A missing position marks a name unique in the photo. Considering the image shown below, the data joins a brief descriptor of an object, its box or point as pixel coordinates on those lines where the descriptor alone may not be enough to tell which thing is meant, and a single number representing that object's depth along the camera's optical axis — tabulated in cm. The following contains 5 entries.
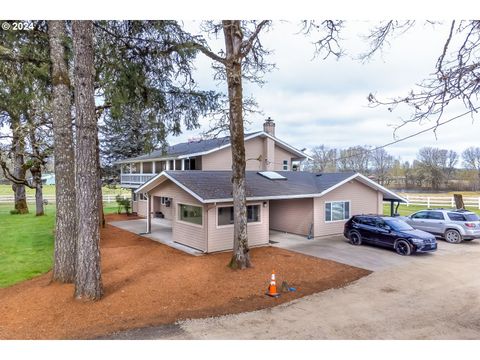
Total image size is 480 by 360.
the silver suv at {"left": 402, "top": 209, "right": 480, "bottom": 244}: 1402
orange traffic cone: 765
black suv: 1179
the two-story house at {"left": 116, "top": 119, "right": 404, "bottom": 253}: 1242
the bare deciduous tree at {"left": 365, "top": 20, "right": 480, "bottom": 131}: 465
